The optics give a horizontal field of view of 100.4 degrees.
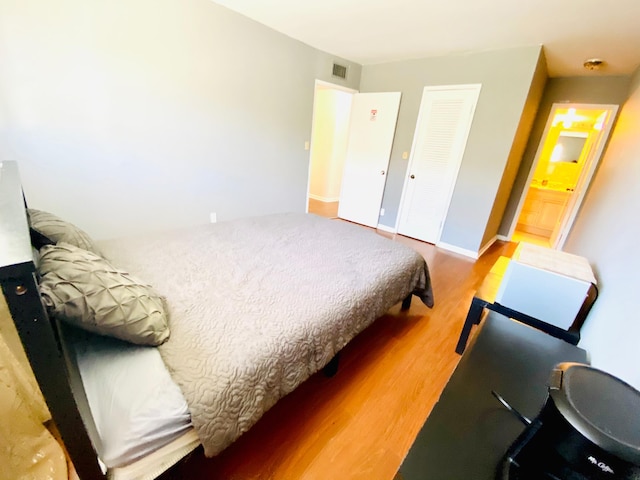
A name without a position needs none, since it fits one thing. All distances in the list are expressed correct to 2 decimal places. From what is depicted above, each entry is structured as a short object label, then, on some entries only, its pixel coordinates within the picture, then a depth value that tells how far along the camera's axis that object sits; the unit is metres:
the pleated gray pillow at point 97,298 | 0.75
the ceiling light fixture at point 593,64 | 2.90
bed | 0.60
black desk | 0.67
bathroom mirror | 4.55
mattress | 0.73
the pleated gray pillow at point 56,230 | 1.12
